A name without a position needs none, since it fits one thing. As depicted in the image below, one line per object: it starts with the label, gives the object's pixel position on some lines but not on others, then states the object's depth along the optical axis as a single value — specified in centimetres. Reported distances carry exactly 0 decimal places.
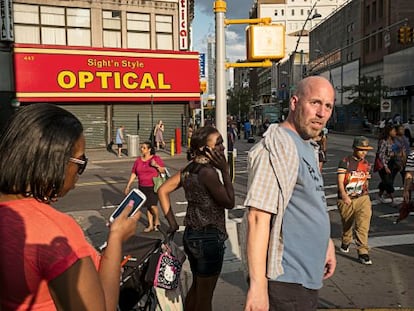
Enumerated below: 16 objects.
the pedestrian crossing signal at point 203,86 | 2330
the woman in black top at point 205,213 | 365
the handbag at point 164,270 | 280
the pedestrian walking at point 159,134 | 2433
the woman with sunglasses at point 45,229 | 147
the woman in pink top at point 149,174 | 813
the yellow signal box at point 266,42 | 610
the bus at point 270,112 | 5766
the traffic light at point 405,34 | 2475
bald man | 246
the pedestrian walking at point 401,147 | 1063
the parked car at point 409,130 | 2730
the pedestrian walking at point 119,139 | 2302
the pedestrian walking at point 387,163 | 1016
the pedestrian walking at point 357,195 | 596
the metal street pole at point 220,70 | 609
